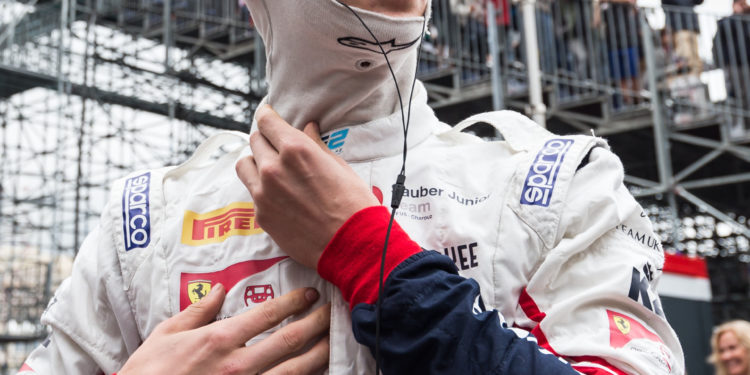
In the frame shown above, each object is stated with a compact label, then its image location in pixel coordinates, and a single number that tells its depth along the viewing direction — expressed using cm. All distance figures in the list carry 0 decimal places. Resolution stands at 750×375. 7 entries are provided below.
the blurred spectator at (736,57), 629
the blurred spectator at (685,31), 647
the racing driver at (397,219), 100
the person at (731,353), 416
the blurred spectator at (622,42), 664
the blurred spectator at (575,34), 679
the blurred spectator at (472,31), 682
